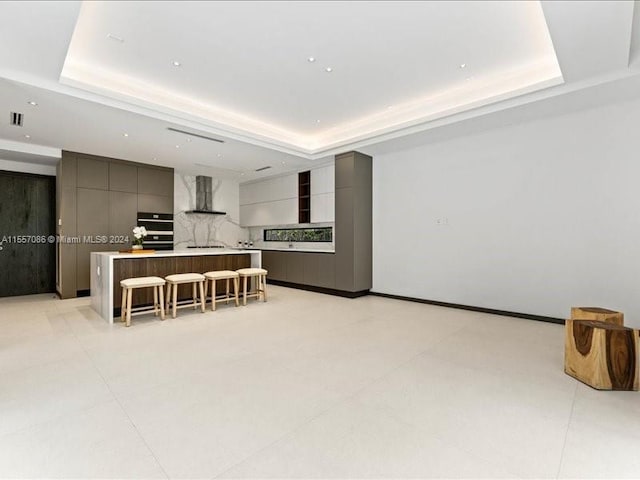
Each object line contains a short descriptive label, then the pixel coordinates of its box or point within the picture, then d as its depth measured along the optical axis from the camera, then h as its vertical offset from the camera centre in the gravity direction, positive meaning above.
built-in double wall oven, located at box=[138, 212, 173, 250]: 6.99 +0.27
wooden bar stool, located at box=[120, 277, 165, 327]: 4.20 -0.74
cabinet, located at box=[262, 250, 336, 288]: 6.62 -0.64
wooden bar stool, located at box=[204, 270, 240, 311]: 5.09 -0.67
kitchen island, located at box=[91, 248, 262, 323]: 4.48 -0.45
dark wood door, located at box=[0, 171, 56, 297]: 6.31 +0.17
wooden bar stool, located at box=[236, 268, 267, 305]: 5.52 -0.78
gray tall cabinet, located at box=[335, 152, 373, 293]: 6.09 +0.34
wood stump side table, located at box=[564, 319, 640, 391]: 2.47 -0.96
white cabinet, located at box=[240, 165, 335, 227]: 6.78 +1.01
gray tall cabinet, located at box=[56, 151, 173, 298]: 6.03 +0.74
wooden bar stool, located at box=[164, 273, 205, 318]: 4.62 -0.75
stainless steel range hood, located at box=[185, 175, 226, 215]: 8.41 +1.22
